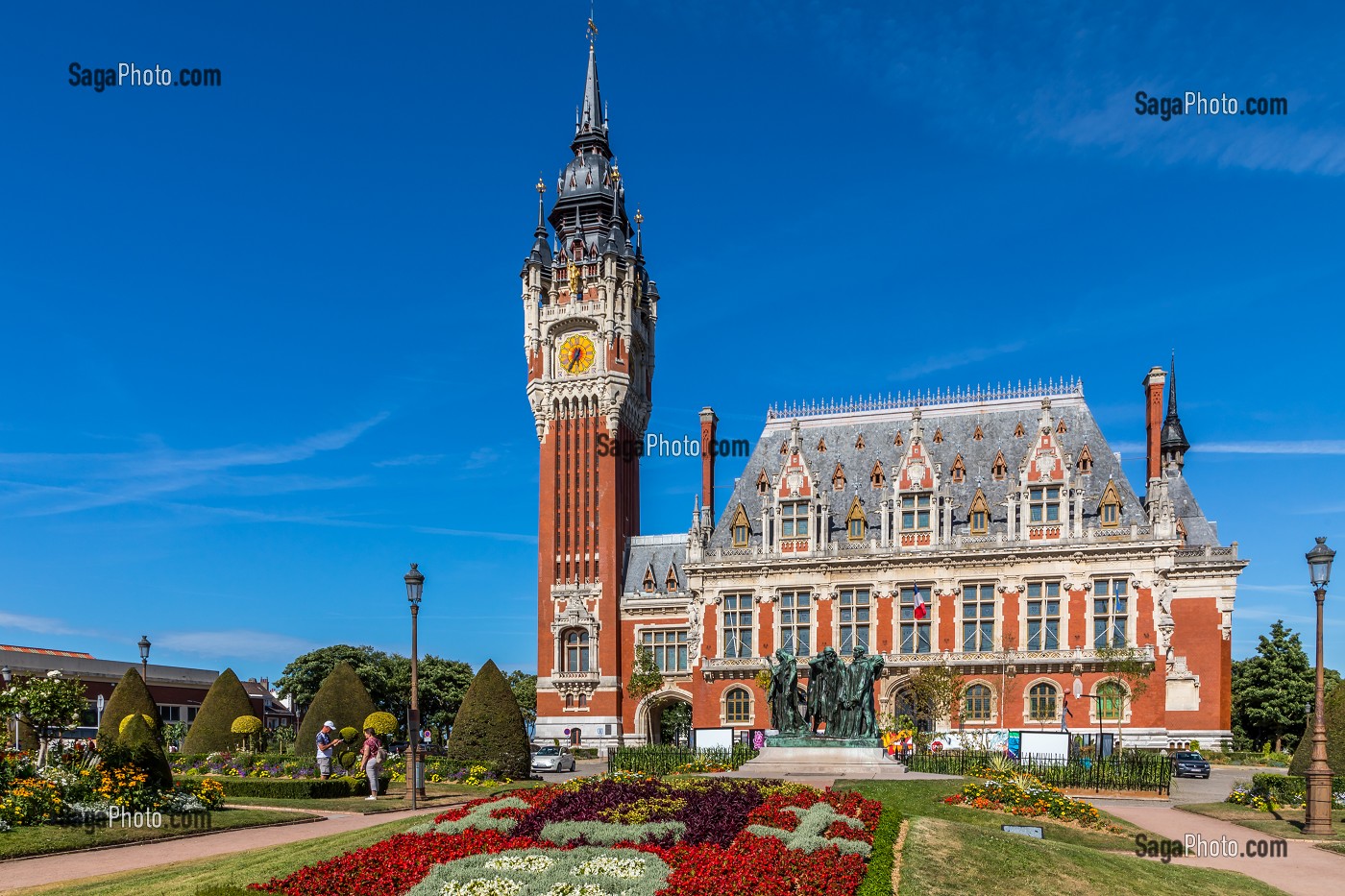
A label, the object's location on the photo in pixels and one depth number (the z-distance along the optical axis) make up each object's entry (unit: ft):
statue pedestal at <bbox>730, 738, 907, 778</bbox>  103.55
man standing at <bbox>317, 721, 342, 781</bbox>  115.24
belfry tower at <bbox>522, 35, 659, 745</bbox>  244.22
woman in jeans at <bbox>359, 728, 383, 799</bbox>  106.52
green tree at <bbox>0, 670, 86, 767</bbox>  99.30
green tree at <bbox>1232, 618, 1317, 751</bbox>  251.60
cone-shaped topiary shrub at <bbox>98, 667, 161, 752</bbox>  145.84
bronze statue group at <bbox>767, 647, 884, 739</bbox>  107.24
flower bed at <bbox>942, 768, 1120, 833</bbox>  82.99
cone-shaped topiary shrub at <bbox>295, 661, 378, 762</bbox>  164.14
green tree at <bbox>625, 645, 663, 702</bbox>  236.22
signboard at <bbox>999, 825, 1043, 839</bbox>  71.20
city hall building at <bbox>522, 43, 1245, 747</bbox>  194.49
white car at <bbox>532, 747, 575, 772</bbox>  176.35
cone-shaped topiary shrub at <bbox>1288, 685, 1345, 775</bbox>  116.06
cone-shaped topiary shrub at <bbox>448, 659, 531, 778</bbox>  134.41
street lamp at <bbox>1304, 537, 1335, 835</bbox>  85.61
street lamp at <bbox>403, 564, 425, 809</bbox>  102.12
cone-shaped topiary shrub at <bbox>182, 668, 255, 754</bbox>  170.19
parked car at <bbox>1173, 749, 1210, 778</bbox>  159.63
